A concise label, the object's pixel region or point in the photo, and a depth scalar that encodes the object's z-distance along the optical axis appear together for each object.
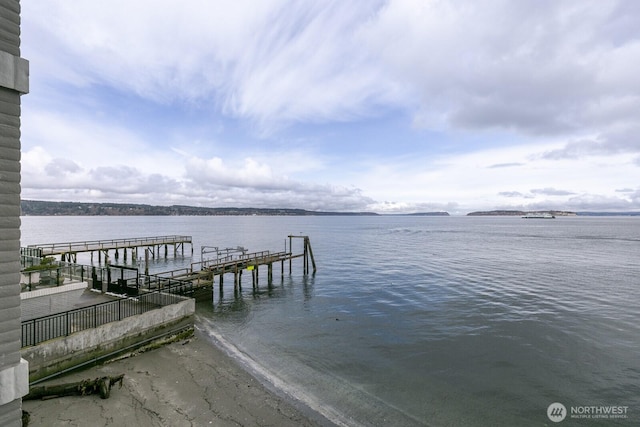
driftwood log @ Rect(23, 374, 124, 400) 10.49
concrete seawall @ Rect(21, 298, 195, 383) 11.38
